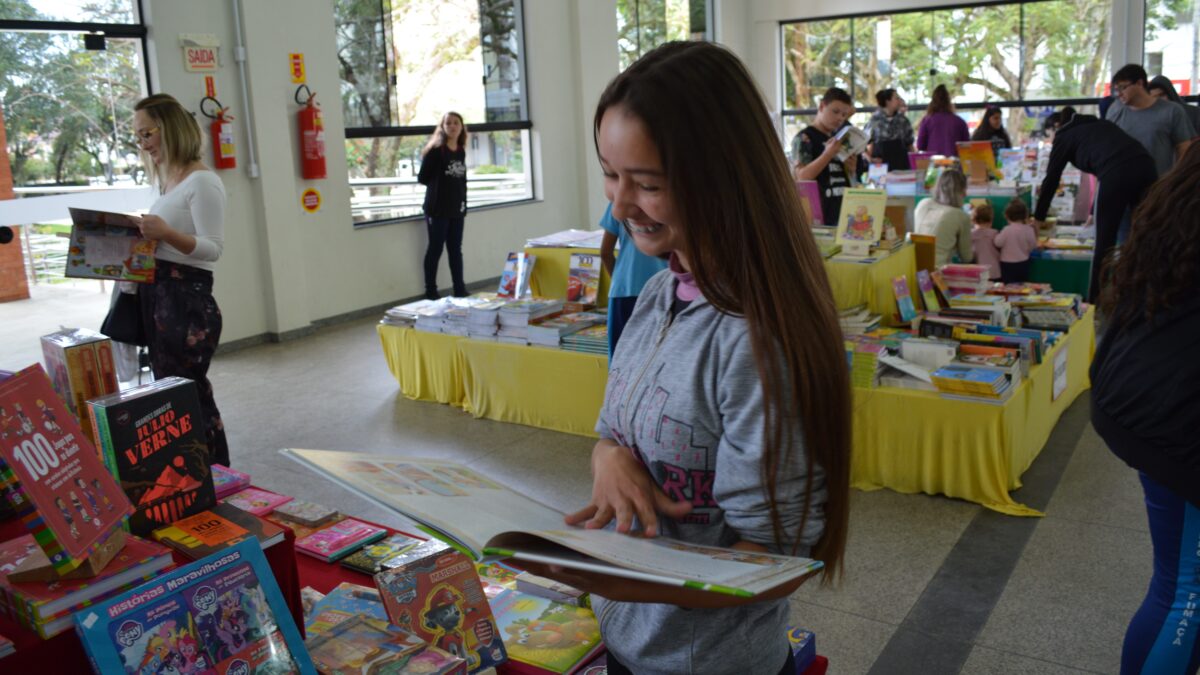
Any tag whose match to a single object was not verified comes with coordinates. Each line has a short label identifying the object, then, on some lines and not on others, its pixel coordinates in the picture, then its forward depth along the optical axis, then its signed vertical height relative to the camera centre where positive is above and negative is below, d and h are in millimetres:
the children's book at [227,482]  1701 -508
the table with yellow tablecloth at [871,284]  4551 -572
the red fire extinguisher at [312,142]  7023 +322
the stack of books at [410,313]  5354 -713
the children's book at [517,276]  5980 -599
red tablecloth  1186 -553
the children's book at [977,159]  8039 -25
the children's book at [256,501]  1704 -580
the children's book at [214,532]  1394 -498
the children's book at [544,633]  1672 -823
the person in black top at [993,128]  10047 +280
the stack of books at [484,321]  4977 -716
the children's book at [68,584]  1193 -481
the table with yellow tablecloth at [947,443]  3637 -1085
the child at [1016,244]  6383 -579
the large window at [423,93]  7895 +764
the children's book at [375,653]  1401 -682
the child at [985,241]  6492 -560
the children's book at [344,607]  1603 -724
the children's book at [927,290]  4770 -638
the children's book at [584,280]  5586 -599
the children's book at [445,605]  1559 -682
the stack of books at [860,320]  4384 -716
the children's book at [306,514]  2102 -704
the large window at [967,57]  11695 +1279
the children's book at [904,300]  4570 -650
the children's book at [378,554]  1933 -744
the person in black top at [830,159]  5634 +49
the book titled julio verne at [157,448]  1403 -372
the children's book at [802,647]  1744 -860
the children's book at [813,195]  5395 -170
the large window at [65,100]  5746 +595
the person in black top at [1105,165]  5785 -90
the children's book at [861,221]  4590 -278
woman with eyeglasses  3424 -209
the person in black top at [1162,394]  1802 -464
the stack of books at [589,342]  4602 -786
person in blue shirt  3848 -420
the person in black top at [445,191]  7812 -86
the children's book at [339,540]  1993 -732
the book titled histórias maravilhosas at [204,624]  1185 -541
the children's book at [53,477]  1177 -342
